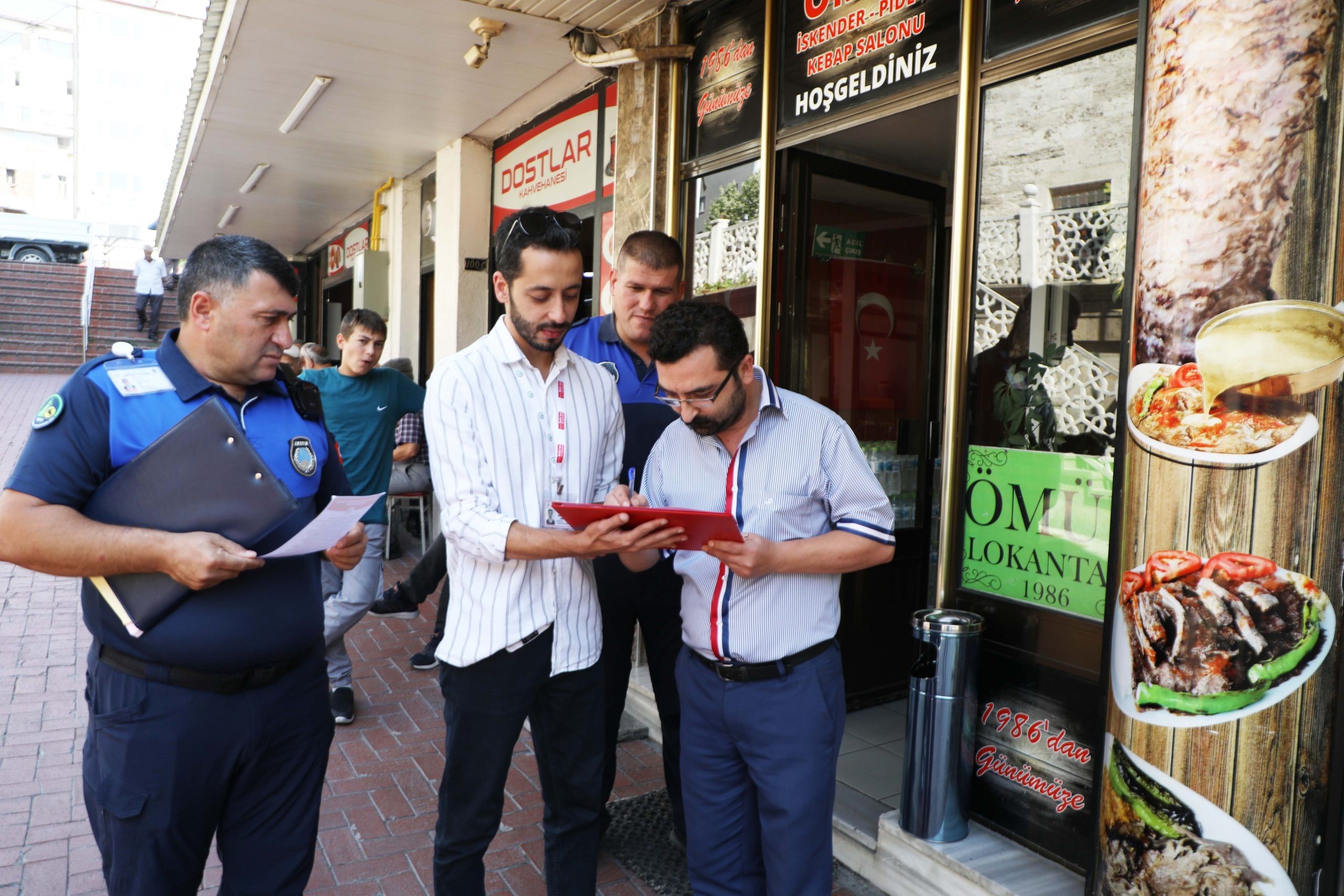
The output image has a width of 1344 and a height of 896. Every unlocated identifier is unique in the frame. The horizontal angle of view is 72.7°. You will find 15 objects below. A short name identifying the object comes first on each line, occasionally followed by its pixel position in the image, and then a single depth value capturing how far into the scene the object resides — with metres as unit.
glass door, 4.33
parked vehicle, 24.67
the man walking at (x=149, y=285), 19.81
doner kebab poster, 1.99
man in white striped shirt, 2.25
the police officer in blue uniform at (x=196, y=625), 1.81
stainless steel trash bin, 3.03
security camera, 4.96
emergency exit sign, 4.38
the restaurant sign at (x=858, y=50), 3.37
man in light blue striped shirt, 2.19
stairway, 19.59
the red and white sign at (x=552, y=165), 6.05
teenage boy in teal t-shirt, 4.62
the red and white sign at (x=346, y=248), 11.76
